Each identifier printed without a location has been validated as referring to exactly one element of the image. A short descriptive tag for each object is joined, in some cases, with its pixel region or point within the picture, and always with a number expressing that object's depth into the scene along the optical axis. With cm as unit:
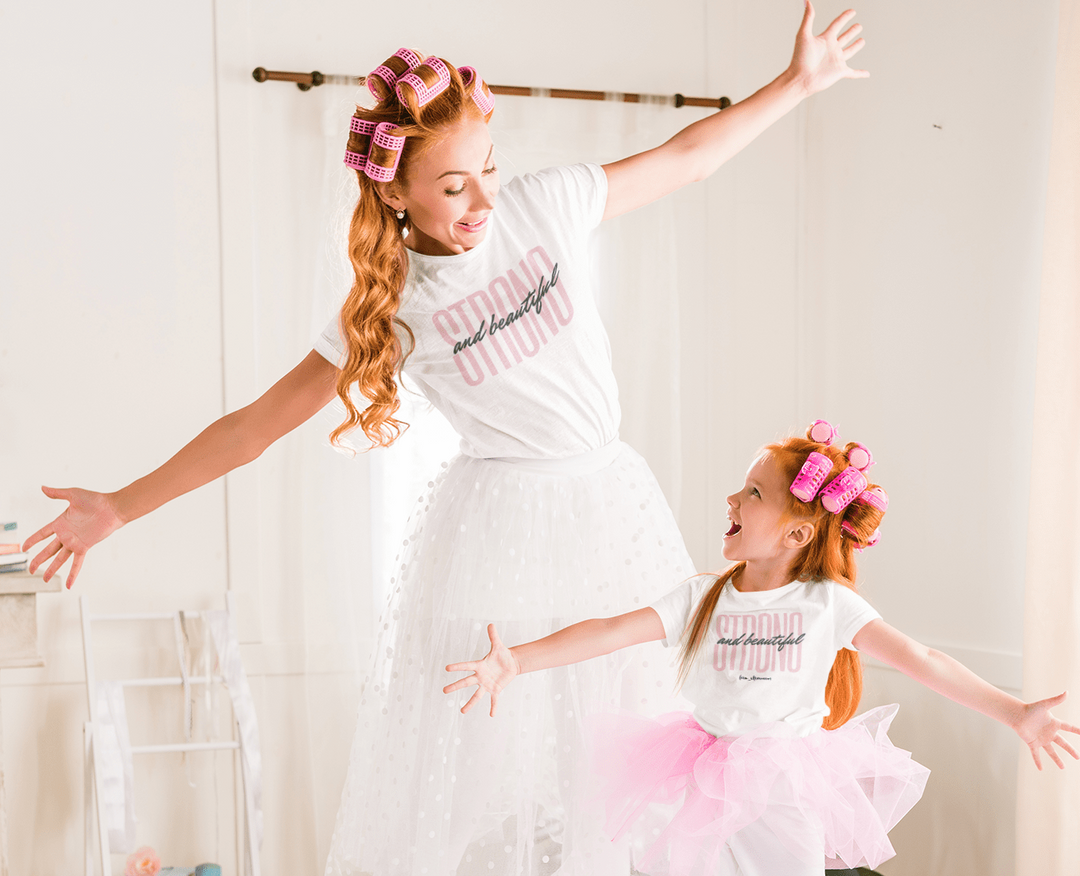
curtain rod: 259
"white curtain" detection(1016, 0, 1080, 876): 201
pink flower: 254
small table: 202
